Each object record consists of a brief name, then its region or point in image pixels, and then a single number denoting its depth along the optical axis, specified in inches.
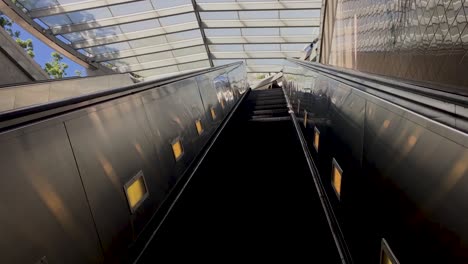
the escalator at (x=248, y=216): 96.2
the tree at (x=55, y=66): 1091.3
